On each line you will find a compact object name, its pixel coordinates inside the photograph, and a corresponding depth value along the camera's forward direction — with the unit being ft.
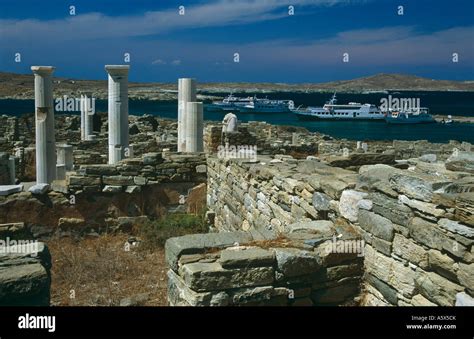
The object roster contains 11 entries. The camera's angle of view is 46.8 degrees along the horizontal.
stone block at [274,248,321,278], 15.08
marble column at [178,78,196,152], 53.16
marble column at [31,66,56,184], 45.17
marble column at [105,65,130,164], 45.42
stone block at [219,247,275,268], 14.53
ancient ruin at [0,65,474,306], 14.07
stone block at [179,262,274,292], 14.23
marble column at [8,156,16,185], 47.60
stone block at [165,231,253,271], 15.74
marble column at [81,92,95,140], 79.51
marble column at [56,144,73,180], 56.08
